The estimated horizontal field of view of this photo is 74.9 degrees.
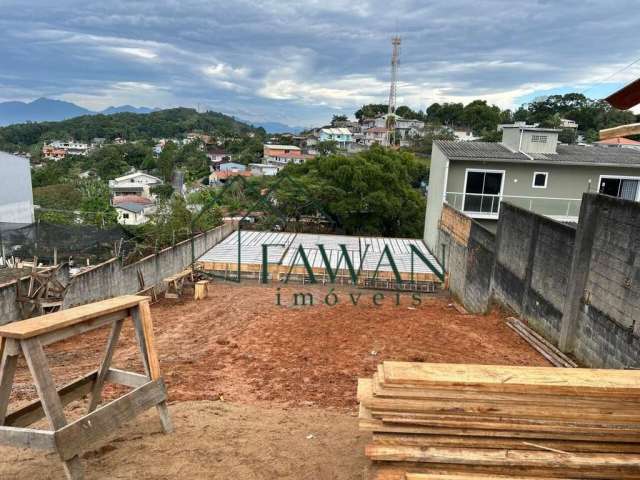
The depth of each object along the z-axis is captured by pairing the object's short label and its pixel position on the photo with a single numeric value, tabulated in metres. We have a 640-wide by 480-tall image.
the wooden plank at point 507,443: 2.64
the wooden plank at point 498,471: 2.50
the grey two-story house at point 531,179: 16.31
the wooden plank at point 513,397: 2.78
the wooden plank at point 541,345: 6.55
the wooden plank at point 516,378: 2.81
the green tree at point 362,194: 24.33
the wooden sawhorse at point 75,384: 2.70
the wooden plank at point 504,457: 2.50
